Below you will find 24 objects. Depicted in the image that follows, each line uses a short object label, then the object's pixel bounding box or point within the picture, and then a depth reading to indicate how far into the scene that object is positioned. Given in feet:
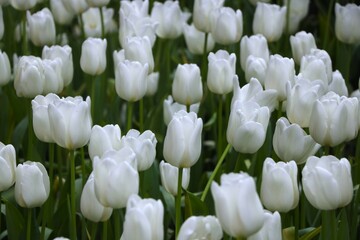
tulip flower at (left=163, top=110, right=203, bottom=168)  7.17
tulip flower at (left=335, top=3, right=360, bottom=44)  8.99
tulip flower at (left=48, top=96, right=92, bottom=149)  7.32
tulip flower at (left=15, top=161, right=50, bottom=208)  7.34
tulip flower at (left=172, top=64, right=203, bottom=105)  8.22
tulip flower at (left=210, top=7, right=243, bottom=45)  8.77
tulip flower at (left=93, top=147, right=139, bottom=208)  6.85
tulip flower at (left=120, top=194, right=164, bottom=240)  6.61
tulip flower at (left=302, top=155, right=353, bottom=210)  6.94
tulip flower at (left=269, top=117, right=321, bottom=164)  7.40
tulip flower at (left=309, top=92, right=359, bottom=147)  7.32
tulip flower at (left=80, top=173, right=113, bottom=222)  7.16
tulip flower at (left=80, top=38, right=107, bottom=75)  8.57
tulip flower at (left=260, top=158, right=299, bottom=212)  6.99
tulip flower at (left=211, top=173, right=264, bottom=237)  6.54
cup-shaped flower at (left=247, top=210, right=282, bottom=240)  6.88
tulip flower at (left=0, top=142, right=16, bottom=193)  7.34
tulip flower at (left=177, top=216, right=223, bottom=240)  6.65
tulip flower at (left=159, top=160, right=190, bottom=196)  7.49
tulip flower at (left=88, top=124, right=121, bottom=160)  7.31
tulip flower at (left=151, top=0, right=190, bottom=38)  9.35
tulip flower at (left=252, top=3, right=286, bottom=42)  9.16
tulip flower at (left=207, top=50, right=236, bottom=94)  8.22
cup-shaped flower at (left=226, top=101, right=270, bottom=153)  7.36
